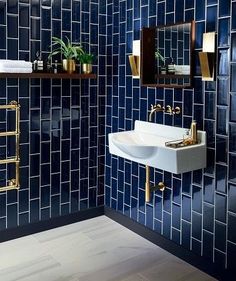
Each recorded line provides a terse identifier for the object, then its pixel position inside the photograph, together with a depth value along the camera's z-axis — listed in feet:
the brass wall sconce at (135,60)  10.38
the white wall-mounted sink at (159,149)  8.21
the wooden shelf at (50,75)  9.59
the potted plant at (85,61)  10.90
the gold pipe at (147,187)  9.76
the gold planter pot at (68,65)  10.64
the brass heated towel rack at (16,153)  10.14
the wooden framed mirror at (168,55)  9.15
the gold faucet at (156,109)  9.81
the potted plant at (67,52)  10.65
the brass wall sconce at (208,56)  8.35
